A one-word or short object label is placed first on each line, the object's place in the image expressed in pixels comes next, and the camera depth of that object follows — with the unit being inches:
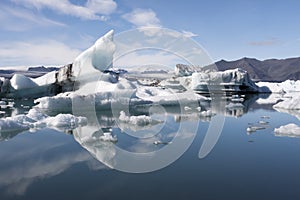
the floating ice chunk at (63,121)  239.6
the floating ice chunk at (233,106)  431.2
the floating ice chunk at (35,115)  250.1
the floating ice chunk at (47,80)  466.6
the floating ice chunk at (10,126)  214.2
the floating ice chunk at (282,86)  917.4
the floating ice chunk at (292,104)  406.6
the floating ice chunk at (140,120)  254.3
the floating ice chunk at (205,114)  319.8
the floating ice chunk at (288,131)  214.8
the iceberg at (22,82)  463.8
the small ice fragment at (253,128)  236.4
